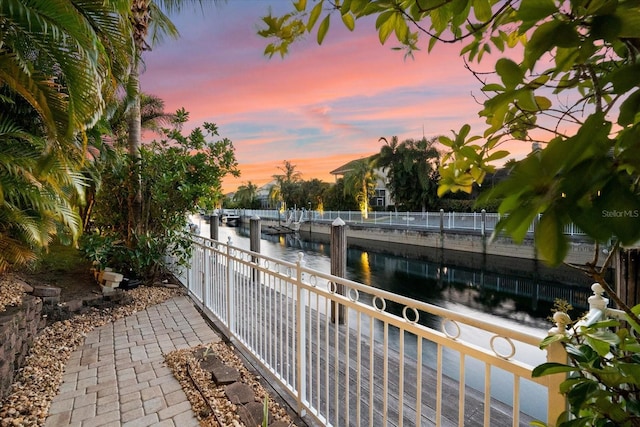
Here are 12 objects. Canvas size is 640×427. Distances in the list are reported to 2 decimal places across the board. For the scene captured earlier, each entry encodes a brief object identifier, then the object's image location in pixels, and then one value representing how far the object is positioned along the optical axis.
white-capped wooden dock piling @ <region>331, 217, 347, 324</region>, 4.42
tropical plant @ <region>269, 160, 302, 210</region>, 36.22
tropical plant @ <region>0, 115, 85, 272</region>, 3.17
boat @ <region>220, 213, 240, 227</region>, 38.06
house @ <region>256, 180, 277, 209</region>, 50.94
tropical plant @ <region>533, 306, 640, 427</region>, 0.59
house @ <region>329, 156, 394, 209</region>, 33.49
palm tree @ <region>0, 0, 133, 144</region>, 2.17
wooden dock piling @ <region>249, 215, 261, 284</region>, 6.71
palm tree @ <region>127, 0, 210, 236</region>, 5.41
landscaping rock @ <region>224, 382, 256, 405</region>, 2.43
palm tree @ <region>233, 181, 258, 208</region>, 48.00
